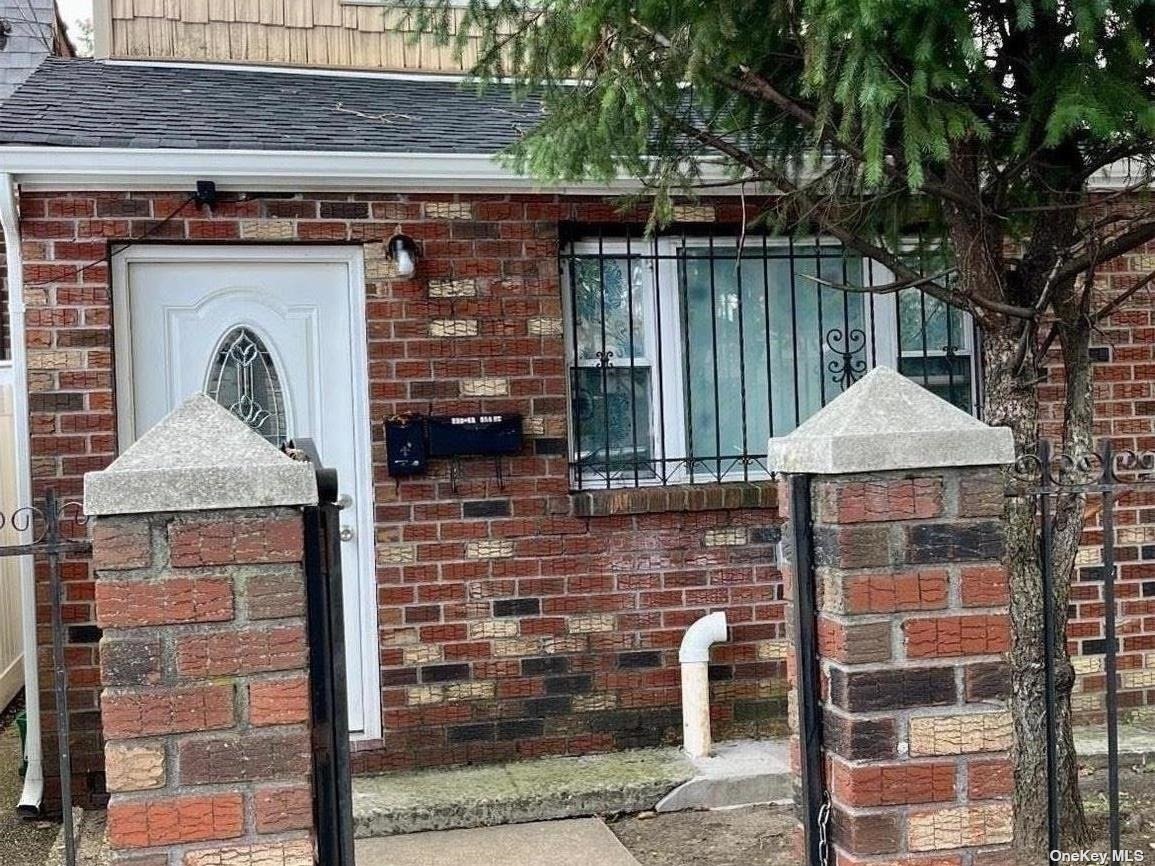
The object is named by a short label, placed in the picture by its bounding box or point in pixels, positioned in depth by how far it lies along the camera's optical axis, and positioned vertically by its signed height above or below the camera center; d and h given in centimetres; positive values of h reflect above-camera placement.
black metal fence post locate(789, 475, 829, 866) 270 -56
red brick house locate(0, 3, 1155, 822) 526 +29
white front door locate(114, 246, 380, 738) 547 +36
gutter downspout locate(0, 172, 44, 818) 520 -14
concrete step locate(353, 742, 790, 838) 505 -153
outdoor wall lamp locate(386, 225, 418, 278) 546 +79
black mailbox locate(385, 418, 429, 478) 551 -7
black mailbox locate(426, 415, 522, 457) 556 -3
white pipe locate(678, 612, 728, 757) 557 -121
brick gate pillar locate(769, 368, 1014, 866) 258 -45
